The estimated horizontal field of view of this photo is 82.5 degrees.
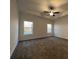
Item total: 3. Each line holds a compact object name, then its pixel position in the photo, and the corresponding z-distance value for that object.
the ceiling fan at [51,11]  2.91
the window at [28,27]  4.19
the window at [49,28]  5.83
